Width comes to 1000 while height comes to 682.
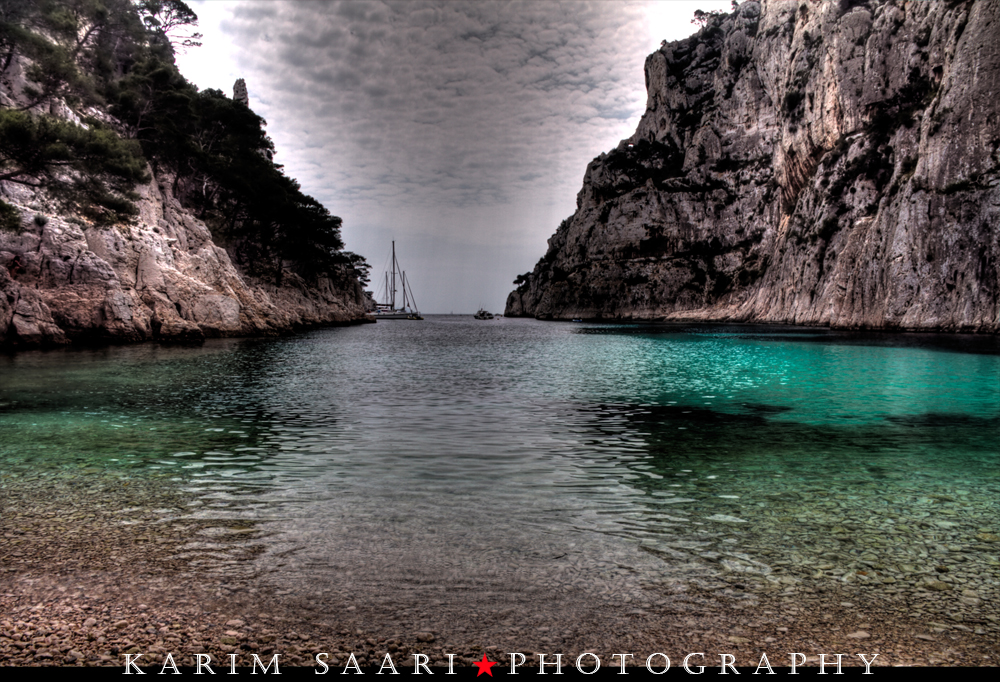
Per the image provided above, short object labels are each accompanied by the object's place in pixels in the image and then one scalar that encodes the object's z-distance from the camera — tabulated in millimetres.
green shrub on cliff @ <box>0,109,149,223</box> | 25031
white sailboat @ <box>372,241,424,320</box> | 170375
